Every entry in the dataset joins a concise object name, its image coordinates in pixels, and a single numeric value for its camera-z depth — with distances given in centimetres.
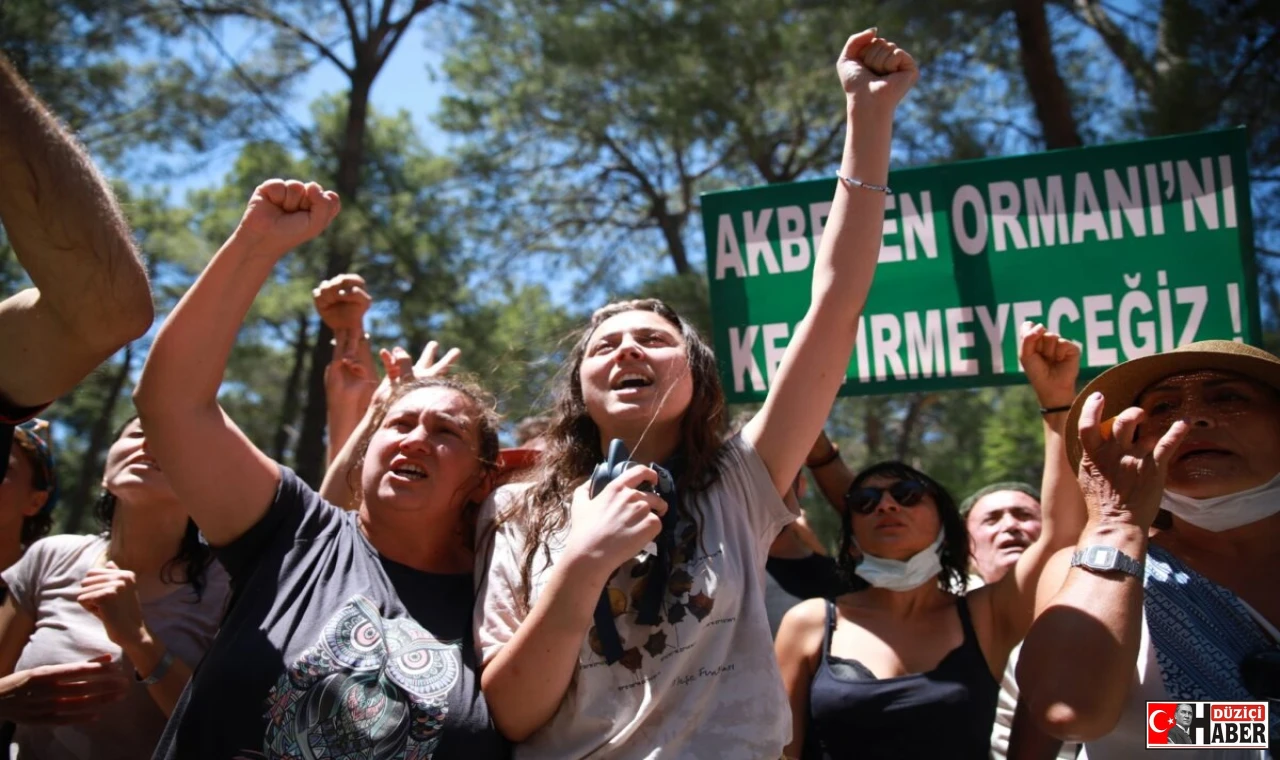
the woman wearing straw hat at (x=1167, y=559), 188
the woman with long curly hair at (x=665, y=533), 183
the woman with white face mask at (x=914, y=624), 252
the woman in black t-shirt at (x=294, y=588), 193
